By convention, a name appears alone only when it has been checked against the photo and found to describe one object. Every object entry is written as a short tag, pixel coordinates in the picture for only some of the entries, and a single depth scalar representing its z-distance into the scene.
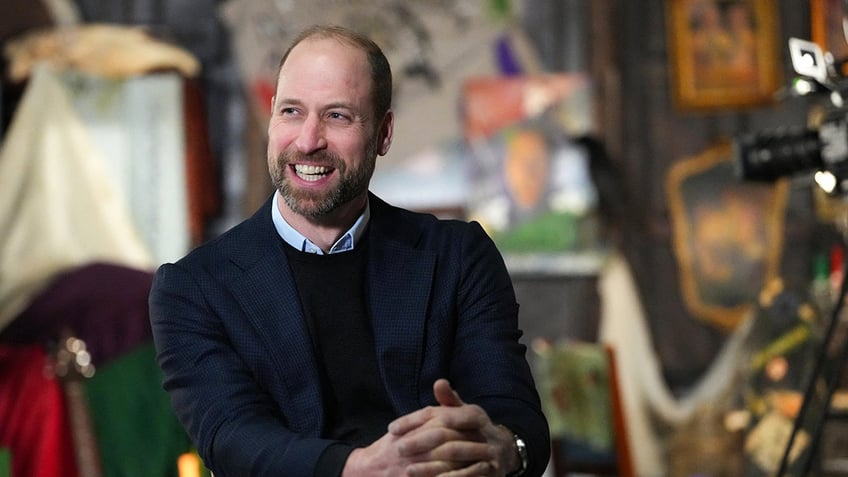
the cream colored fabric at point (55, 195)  10.88
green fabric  7.99
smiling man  3.32
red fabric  7.71
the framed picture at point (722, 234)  10.73
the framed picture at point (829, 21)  10.55
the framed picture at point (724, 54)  10.85
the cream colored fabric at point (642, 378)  10.76
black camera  5.68
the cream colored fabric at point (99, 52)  11.56
